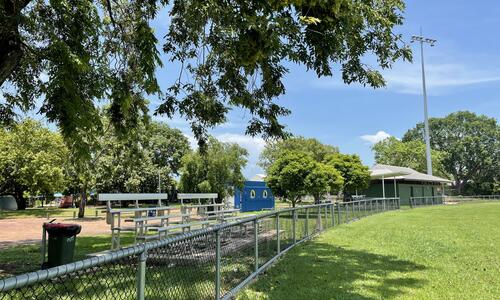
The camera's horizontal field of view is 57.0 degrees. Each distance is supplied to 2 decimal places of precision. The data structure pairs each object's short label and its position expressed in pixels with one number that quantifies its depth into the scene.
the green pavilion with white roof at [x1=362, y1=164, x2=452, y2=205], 48.36
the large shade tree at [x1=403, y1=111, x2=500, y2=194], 92.44
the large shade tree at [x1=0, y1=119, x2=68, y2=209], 39.19
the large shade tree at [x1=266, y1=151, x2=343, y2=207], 29.30
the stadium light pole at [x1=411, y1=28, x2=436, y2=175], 61.09
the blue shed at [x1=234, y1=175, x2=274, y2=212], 35.28
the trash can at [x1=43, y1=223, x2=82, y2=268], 8.48
